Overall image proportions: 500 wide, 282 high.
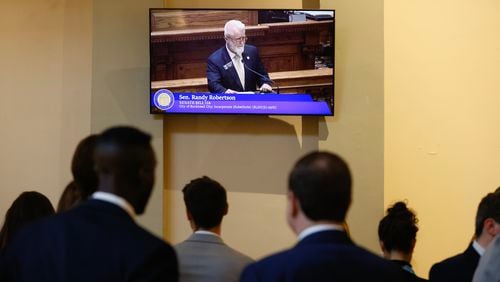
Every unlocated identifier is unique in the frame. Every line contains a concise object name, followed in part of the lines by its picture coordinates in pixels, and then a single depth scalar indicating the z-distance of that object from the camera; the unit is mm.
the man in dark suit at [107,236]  3365
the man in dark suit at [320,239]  3238
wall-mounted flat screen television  8891
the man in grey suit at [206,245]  4988
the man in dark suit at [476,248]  5516
